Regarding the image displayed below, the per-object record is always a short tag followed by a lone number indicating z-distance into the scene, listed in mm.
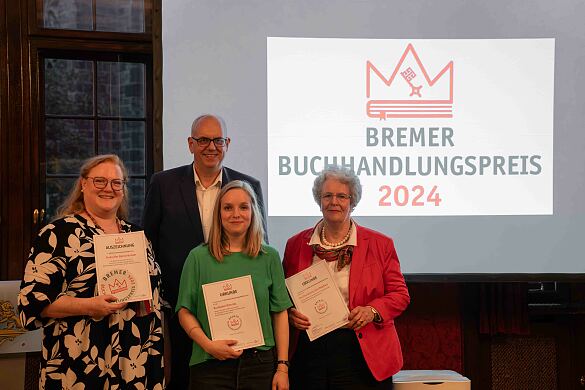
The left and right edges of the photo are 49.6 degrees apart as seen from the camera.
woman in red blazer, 2559
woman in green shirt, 2332
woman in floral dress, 2209
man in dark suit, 2789
